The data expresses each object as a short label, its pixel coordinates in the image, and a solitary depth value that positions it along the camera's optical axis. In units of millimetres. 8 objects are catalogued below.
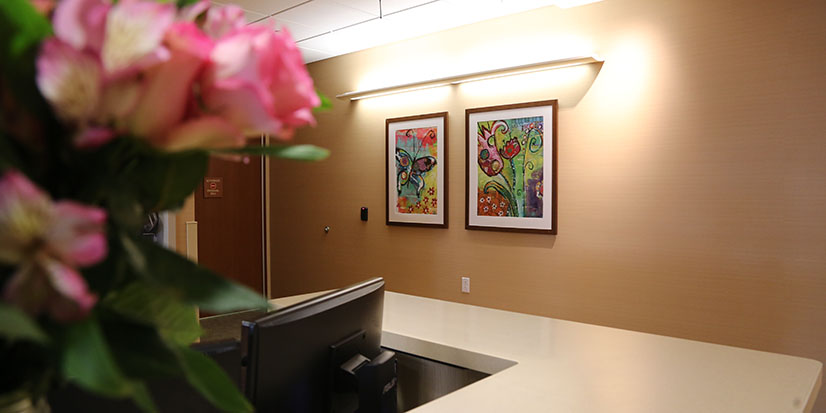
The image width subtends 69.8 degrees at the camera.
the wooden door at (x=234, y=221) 5574
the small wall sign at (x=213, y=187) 5535
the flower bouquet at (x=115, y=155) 313
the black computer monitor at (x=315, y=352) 1077
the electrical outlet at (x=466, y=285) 4383
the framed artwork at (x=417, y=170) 4492
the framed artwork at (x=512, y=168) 3883
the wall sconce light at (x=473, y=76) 3644
